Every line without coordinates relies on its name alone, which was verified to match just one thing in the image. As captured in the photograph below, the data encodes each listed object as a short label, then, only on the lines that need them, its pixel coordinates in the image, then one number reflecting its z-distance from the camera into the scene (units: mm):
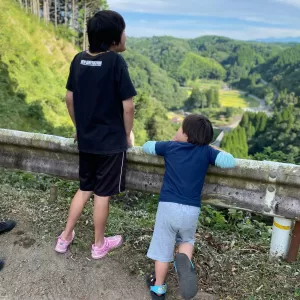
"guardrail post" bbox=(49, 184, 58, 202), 3441
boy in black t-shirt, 2320
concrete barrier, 2389
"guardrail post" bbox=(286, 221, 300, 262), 2504
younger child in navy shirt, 2305
